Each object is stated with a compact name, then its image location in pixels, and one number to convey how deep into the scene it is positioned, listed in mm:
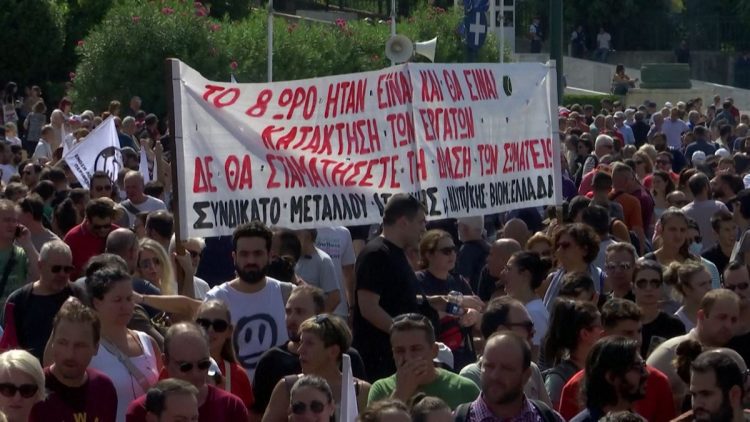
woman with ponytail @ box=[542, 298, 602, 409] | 14773
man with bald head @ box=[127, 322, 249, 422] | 12789
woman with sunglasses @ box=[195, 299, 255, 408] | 14586
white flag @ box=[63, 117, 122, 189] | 30391
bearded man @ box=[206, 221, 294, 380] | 16625
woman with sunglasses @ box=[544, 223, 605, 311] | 18734
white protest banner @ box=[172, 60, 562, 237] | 18484
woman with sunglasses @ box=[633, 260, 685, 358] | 16766
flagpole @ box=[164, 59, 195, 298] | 17734
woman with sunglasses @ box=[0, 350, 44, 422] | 11828
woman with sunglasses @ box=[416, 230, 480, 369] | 17547
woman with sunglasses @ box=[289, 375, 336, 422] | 12375
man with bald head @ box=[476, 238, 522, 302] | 20062
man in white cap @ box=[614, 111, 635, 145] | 51156
